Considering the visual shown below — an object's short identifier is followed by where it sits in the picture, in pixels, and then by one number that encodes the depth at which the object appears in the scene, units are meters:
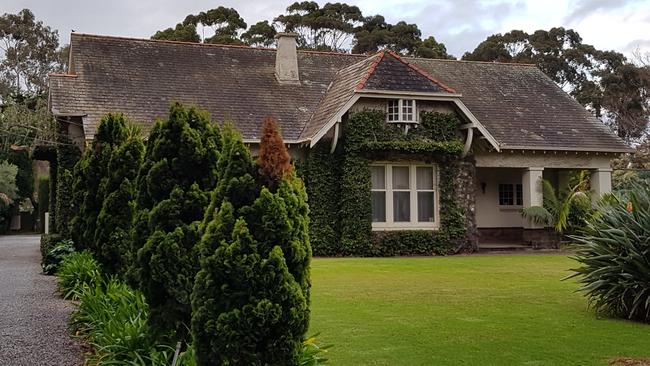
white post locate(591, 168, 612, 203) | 23.66
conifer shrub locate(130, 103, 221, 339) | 6.16
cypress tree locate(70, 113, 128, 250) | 11.61
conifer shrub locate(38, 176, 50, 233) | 42.00
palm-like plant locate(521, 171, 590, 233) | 22.19
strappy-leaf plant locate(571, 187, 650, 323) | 8.47
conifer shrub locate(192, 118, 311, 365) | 4.59
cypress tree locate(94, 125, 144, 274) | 10.38
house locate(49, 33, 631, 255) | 19.98
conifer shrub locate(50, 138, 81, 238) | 18.56
